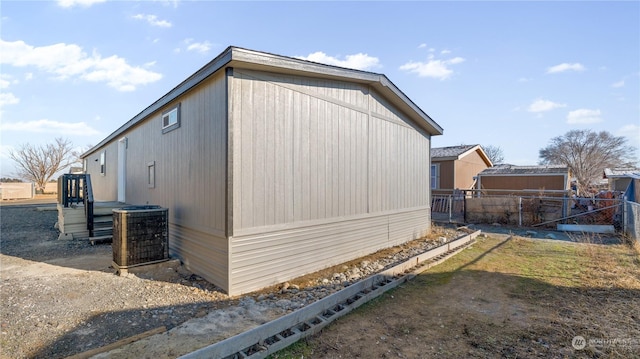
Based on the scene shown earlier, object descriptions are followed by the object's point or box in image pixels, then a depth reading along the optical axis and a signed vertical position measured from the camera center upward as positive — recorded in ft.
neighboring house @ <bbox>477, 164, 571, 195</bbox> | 47.62 -0.01
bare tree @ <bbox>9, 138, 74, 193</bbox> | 104.47 +7.07
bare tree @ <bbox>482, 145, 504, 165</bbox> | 143.08 +12.73
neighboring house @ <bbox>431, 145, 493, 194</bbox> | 51.03 +1.98
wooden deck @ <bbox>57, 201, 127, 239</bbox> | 25.59 -3.58
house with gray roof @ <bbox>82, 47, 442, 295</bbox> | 13.74 +0.83
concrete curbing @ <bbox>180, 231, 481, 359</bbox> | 8.43 -5.16
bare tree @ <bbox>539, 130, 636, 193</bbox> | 92.32 +8.16
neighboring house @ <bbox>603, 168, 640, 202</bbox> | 38.74 -1.00
